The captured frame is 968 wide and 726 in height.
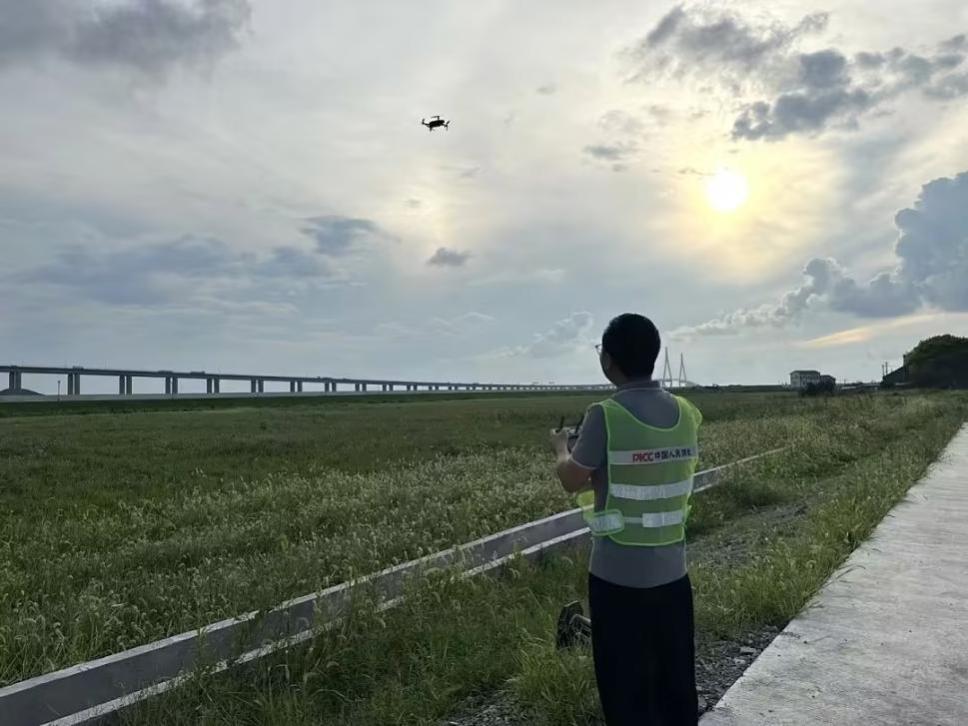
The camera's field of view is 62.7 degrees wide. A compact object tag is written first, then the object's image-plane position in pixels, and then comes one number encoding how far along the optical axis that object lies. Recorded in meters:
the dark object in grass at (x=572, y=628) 4.70
